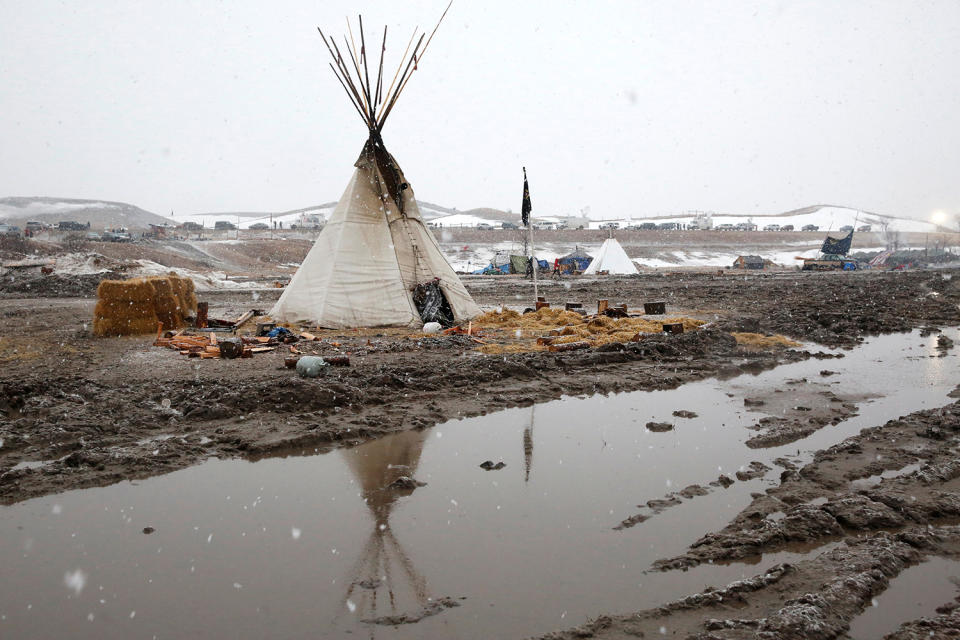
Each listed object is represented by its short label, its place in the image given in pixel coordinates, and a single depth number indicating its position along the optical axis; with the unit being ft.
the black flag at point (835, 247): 140.56
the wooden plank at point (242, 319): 36.24
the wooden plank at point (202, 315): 36.86
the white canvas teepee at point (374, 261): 35.73
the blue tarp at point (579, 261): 120.37
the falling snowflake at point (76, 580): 9.55
